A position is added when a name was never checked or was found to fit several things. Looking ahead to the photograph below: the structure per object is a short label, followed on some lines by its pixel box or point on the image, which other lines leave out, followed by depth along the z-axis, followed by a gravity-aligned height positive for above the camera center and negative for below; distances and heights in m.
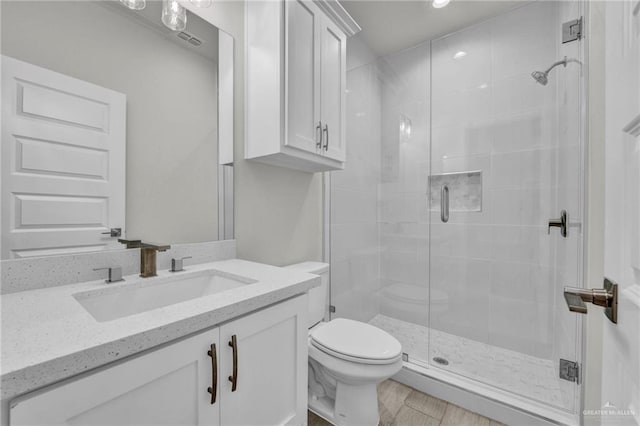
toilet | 1.23 -0.71
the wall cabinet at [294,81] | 1.28 +0.68
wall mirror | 0.83 +0.31
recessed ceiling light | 1.87 +1.49
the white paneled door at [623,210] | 0.41 +0.01
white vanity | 0.47 -0.31
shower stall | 1.81 +0.07
